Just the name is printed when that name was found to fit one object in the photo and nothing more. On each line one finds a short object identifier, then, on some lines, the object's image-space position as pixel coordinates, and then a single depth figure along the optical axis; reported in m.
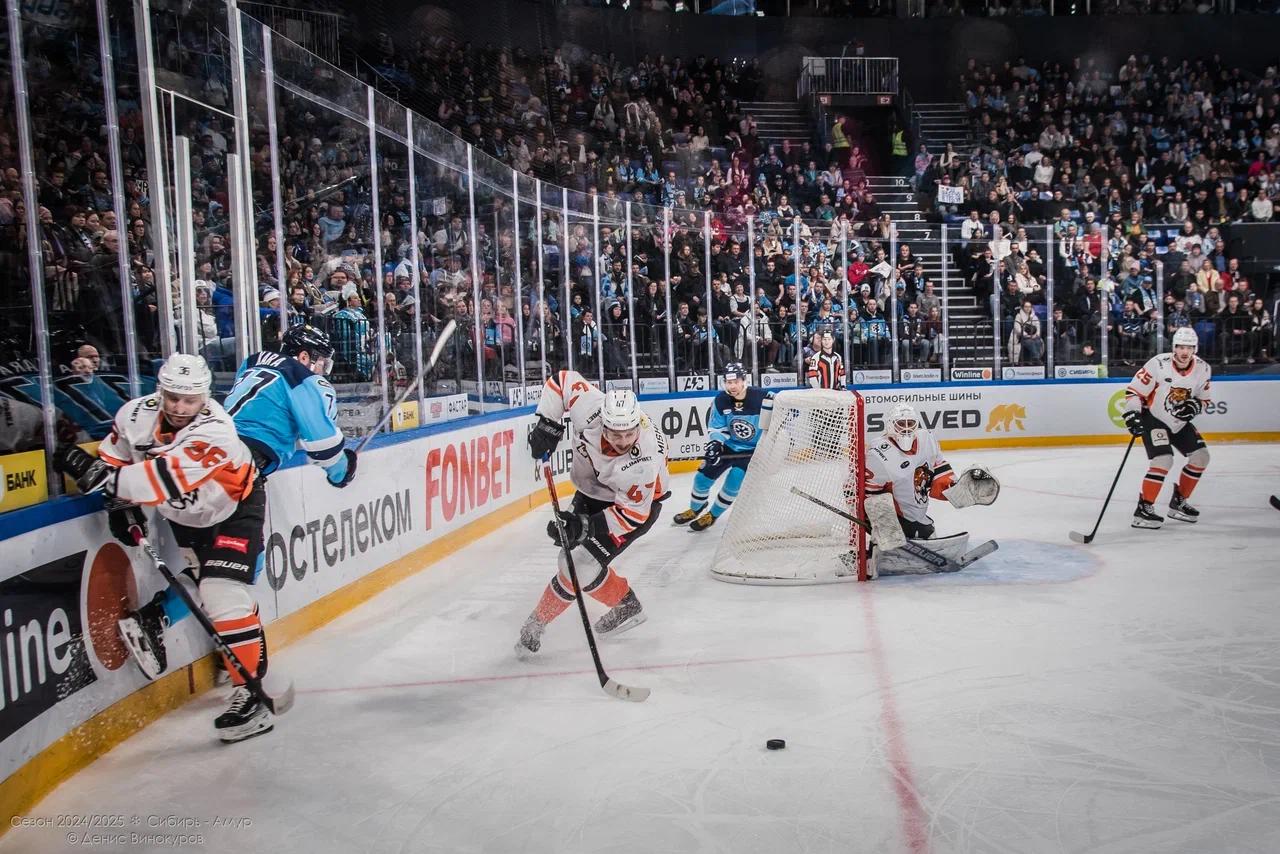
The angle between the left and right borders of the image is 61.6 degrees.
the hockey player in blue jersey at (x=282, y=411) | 4.39
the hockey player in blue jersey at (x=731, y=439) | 7.91
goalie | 6.11
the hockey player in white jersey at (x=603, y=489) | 4.54
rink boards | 3.13
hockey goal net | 6.15
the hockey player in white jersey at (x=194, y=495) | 3.46
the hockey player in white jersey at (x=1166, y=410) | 7.44
